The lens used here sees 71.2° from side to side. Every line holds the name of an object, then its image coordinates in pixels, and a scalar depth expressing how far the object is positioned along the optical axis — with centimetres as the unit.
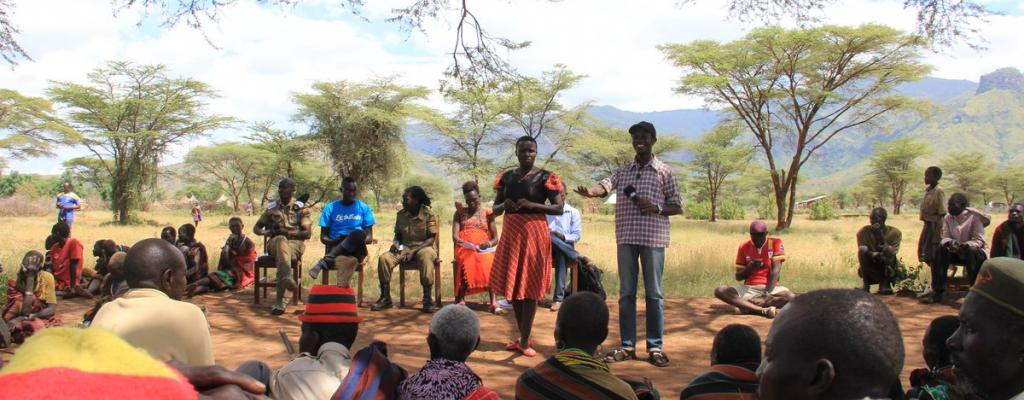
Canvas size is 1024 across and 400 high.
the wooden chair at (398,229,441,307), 696
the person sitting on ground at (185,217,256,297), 786
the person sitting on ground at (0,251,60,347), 540
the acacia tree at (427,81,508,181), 3206
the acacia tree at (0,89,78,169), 2573
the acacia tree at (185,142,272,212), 4244
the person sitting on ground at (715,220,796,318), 641
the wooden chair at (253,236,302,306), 713
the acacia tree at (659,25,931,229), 2128
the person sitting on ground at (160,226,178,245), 786
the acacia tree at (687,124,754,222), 3653
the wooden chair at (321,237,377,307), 708
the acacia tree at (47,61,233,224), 2534
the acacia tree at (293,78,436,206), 3033
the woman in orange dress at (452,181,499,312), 687
